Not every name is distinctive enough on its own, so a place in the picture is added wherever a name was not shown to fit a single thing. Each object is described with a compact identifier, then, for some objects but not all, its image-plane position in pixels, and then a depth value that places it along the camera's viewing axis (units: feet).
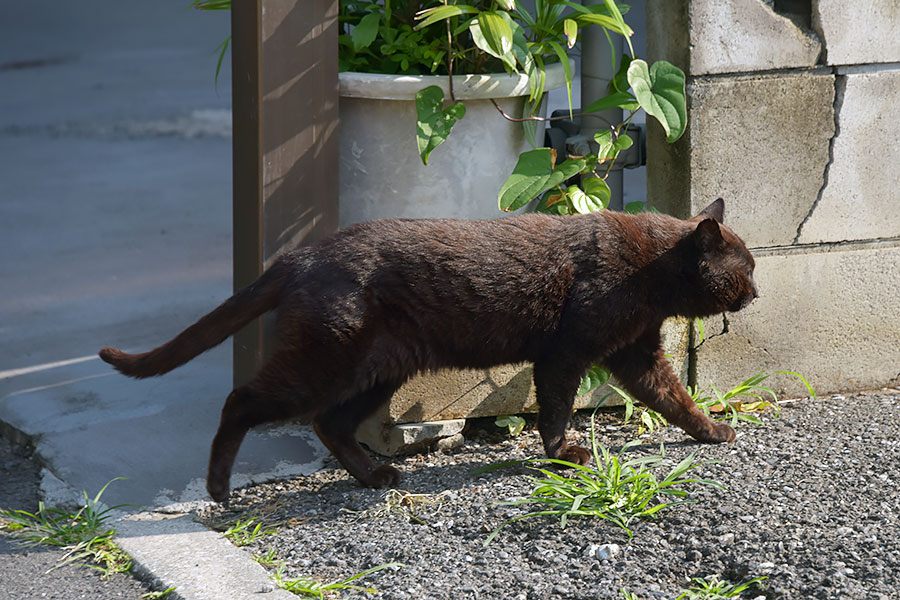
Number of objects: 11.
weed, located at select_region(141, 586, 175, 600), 19.42
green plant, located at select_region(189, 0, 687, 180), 24.38
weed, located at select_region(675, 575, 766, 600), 18.34
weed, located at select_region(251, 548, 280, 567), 20.39
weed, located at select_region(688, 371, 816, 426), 26.94
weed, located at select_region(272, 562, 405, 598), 19.08
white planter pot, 25.34
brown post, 24.45
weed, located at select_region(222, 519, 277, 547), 21.33
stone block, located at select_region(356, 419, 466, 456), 25.66
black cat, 22.09
